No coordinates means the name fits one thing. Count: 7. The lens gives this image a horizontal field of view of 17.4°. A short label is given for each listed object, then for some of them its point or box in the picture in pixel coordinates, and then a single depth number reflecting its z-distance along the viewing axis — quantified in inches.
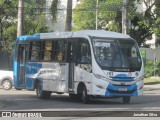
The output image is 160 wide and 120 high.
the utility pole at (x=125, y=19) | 1428.4
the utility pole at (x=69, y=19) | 1517.0
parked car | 1299.2
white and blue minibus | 866.1
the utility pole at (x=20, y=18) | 1524.4
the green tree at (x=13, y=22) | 2199.2
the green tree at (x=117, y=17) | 2155.5
